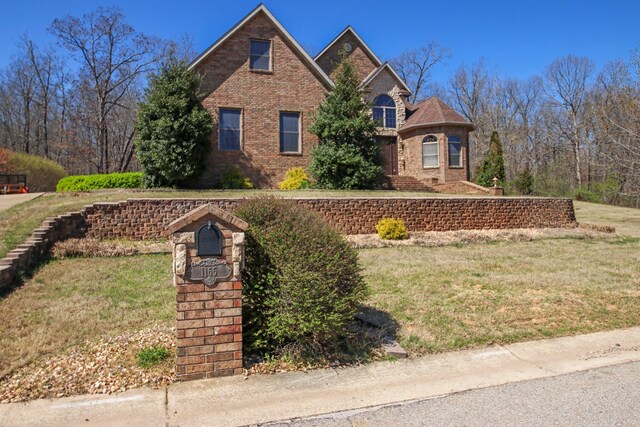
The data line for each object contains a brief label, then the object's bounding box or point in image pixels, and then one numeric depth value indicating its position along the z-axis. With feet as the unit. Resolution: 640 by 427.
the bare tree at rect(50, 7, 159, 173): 97.45
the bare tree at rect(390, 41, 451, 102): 152.66
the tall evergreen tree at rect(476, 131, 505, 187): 81.52
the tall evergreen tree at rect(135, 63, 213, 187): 57.00
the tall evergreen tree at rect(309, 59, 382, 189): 61.52
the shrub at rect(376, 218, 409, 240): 41.63
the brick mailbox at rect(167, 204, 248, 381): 12.85
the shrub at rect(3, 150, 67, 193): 87.45
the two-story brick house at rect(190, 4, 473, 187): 64.64
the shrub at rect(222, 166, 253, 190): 62.75
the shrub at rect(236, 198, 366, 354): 13.69
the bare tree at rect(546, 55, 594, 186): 129.90
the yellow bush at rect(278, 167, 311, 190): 63.53
